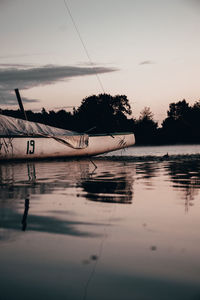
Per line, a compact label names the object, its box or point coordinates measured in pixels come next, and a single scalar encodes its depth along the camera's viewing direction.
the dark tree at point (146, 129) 139.04
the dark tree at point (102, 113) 127.81
